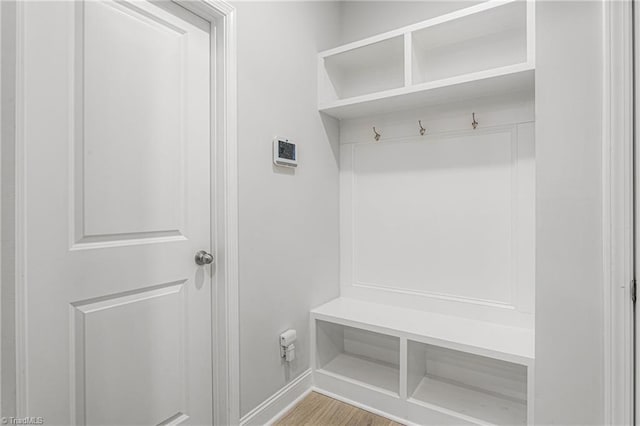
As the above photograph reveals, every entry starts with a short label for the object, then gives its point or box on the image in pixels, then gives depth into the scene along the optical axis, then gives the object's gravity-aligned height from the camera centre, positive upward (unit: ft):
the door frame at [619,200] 3.06 +0.10
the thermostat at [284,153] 5.72 +1.01
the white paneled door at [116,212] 3.32 -0.01
